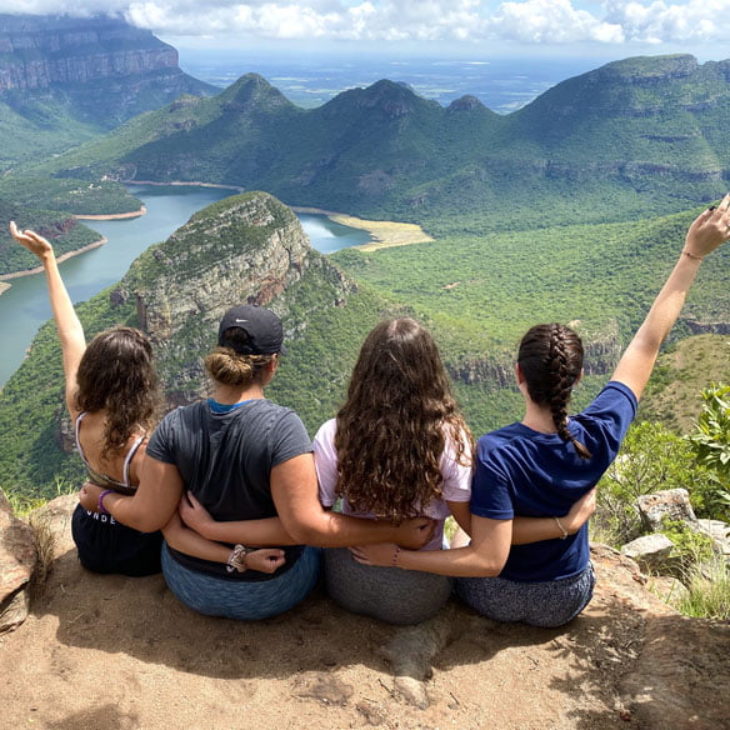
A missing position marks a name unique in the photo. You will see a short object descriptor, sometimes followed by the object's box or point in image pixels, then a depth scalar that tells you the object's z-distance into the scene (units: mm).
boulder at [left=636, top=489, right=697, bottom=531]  7914
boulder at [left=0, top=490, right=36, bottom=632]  4418
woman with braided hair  3719
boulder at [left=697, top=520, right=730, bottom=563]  6946
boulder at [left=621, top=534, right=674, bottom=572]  6479
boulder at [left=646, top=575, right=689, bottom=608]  5352
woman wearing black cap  3758
